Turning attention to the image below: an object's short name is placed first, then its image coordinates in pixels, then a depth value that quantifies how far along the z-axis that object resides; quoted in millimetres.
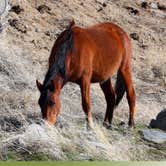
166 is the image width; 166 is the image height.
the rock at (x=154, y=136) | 12234
